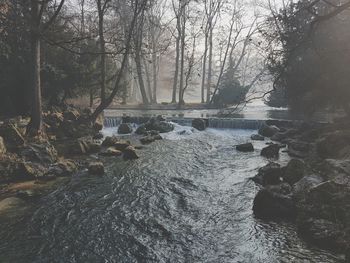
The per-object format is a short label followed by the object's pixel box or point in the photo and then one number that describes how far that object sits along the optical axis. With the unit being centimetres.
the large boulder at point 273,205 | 980
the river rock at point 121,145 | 1802
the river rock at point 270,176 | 1263
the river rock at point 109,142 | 1882
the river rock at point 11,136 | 1457
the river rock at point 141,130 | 2375
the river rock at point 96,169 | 1361
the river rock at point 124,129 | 2428
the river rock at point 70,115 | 2333
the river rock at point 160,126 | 2456
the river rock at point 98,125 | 2452
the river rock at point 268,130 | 2322
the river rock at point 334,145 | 1538
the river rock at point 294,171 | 1225
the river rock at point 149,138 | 2039
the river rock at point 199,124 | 2570
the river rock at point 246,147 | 1848
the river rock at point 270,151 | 1717
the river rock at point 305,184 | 1042
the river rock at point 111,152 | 1672
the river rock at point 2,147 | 1306
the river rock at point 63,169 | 1331
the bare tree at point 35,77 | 1587
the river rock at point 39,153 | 1387
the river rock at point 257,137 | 2176
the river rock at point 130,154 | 1625
